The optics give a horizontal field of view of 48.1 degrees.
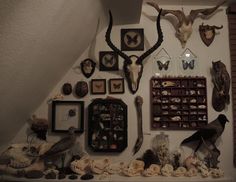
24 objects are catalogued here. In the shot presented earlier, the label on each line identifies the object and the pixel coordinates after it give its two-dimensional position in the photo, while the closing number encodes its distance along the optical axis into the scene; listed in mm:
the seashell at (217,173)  1915
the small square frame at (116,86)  2207
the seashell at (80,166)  1944
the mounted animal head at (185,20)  2201
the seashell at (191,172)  1919
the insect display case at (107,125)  2119
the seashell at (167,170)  1921
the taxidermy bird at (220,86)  2141
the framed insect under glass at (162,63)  2215
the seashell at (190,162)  1984
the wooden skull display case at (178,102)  2162
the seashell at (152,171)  1903
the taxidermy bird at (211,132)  2035
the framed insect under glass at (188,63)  2213
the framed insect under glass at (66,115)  2188
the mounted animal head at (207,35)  2238
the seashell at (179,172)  1924
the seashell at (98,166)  1940
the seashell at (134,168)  1922
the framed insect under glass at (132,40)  2234
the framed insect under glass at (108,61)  2232
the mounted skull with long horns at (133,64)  2059
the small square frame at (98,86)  2215
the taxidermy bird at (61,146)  1949
